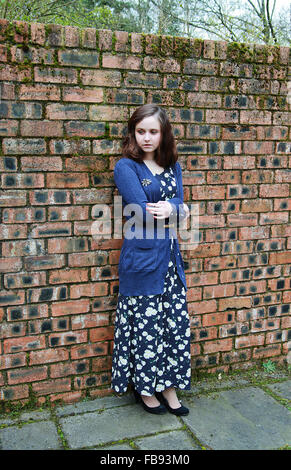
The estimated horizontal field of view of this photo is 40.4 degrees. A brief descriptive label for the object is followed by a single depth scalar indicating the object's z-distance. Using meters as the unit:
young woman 2.33
